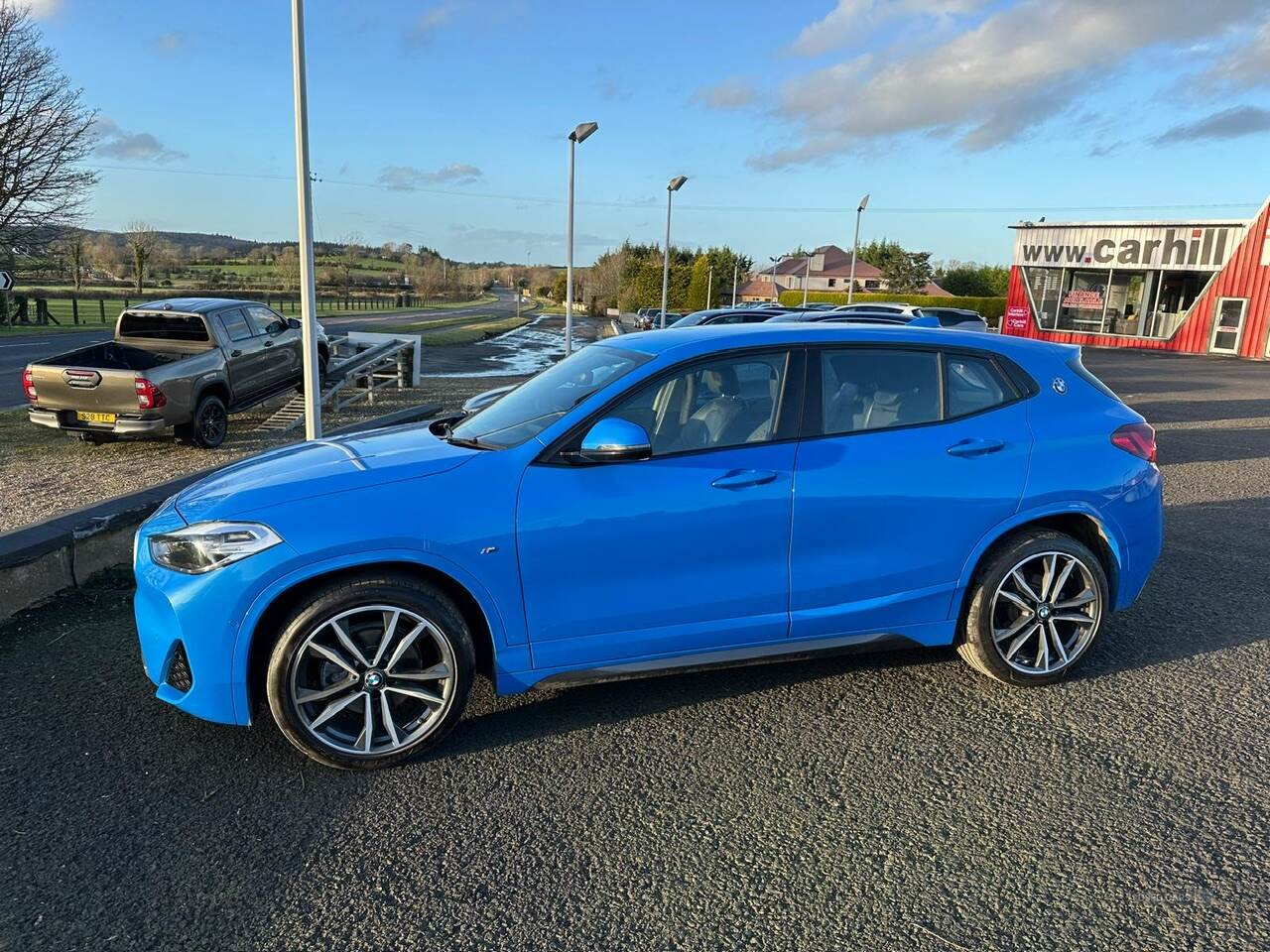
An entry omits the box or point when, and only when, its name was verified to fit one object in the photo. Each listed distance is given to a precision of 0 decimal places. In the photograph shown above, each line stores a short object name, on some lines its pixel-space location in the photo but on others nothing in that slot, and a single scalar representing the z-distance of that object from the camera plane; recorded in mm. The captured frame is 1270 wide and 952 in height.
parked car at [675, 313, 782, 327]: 17188
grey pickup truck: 9484
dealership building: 31938
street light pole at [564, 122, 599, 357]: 18628
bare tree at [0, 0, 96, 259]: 32500
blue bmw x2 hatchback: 3191
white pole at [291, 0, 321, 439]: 7824
